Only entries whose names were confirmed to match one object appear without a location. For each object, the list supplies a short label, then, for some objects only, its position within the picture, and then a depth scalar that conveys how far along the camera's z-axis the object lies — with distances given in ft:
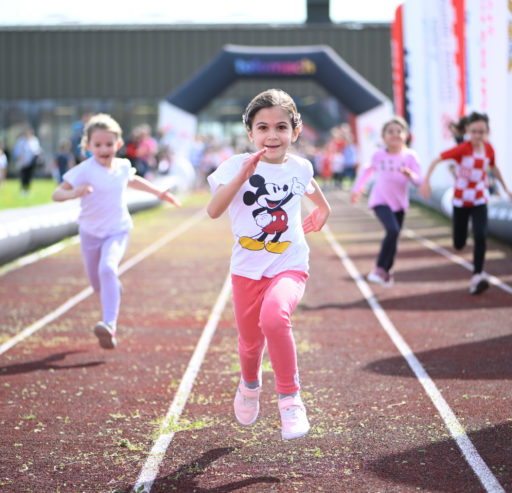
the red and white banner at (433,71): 65.41
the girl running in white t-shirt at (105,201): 23.44
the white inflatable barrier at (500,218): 46.11
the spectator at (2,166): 102.67
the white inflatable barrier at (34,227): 40.75
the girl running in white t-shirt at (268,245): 14.58
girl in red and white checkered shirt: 31.22
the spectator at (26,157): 92.02
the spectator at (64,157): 84.58
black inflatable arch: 100.73
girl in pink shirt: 32.84
